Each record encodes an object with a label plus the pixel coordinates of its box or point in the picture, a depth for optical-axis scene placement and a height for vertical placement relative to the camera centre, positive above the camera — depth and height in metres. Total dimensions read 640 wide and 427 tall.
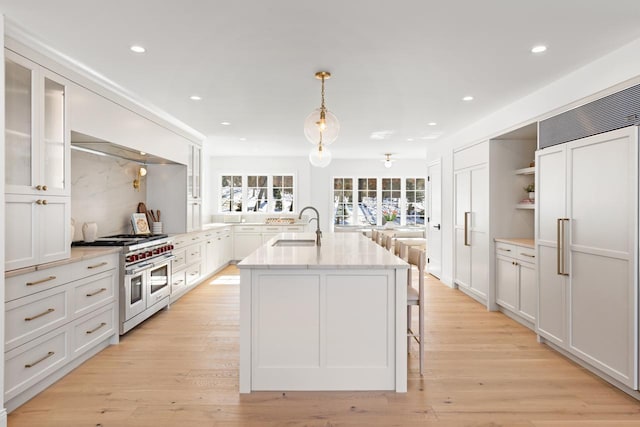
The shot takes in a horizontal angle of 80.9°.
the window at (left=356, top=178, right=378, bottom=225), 9.12 +0.28
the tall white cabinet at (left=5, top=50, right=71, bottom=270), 2.38 +0.33
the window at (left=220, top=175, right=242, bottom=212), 8.55 +0.49
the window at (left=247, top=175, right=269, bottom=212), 8.57 +0.51
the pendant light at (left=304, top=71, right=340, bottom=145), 3.14 +0.75
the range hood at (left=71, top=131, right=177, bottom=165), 3.38 +0.68
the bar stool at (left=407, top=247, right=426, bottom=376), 2.74 -0.62
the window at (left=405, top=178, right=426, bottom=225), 9.16 +0.34
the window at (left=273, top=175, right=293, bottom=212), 8.60 +0.47
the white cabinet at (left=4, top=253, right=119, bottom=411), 2.28 -0.77
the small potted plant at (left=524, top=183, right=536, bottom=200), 4.28 +0.29
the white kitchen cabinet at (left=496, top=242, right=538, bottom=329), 3.72 -0.71
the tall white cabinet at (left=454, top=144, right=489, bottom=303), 4.63 -0.12
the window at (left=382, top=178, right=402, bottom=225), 9.15 +0.43
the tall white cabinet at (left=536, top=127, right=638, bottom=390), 2.47 -0.27
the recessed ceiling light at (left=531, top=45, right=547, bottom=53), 2.67 +1.19
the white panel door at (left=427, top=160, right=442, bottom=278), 6.30 -0.12
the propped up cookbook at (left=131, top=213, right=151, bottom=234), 4.68 -0.13
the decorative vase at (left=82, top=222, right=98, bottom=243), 3.61 -0.18
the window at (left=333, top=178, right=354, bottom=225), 9.06 +0.33
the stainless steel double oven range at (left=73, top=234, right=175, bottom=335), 3.47 -0.63
